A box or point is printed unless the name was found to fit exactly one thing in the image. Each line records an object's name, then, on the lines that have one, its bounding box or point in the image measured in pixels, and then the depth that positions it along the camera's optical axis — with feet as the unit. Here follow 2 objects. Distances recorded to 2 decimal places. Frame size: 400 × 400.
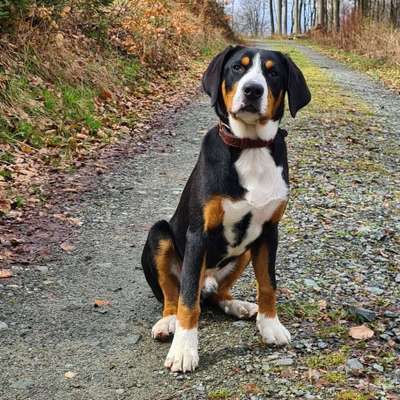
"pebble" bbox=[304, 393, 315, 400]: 9.71
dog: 10.64
